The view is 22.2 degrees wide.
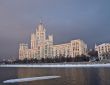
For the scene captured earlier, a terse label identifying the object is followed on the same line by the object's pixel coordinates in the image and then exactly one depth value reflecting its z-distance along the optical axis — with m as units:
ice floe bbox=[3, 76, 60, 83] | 44.51
